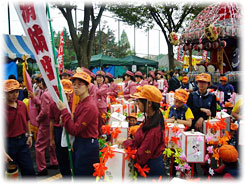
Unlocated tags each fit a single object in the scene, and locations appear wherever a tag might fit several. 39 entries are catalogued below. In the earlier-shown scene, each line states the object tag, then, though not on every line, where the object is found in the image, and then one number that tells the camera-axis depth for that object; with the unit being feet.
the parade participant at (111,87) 25.73
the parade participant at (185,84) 35.09
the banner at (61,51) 30.94
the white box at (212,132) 13.69
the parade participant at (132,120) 17.06
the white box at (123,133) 12.92
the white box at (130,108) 20.59
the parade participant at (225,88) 28.35
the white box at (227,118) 16.19
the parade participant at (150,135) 8.21
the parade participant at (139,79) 28.04
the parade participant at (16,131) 11.00
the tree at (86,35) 35.60
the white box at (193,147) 11.30
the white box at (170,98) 24.34
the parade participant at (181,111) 12.88
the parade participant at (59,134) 11.69
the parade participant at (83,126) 9.18
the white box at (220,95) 26.46
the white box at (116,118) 15.57
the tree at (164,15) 60.29
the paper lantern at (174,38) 51.62
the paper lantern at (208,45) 45.03
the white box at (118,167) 8.59
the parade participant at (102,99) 20.01
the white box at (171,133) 12.14
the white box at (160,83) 33.13
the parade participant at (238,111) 14.28
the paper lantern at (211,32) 40.42
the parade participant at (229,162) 8.69
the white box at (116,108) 18.79
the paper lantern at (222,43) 43.06
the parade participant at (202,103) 13.78
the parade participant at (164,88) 33.26
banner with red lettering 8.29
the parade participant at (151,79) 33.81
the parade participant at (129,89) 25.44
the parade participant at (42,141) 14.93
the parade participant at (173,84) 35.88
